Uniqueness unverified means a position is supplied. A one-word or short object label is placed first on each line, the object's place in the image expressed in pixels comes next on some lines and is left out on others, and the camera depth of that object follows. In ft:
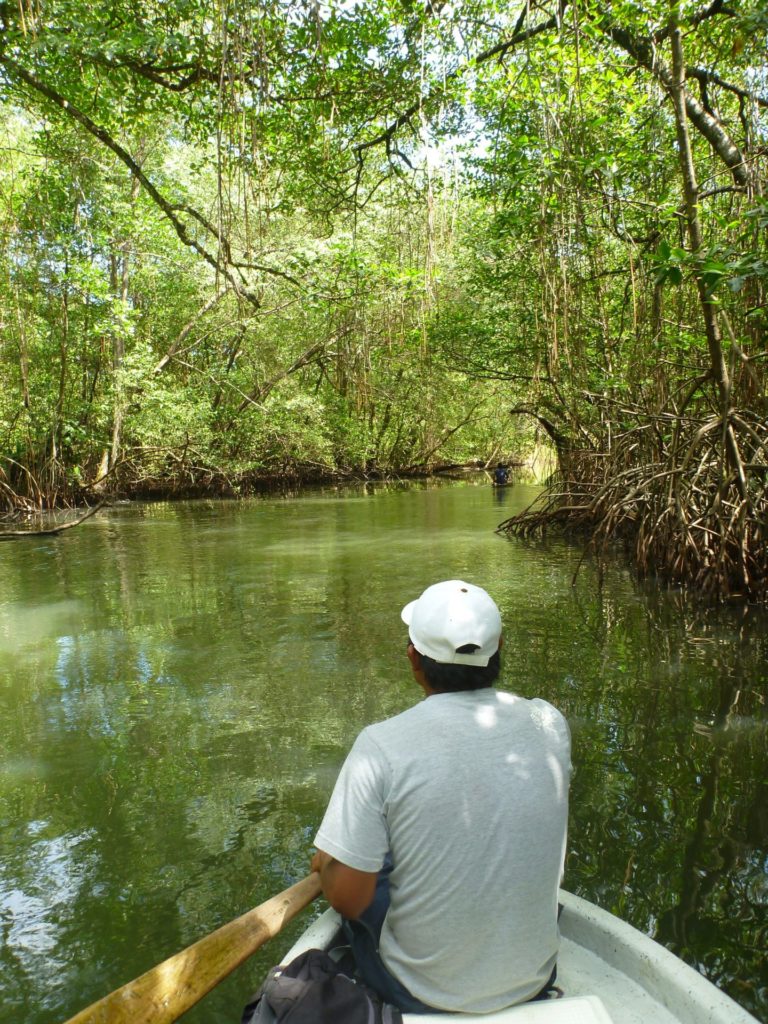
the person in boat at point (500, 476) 77.03
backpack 4.45
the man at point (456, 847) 4.64
